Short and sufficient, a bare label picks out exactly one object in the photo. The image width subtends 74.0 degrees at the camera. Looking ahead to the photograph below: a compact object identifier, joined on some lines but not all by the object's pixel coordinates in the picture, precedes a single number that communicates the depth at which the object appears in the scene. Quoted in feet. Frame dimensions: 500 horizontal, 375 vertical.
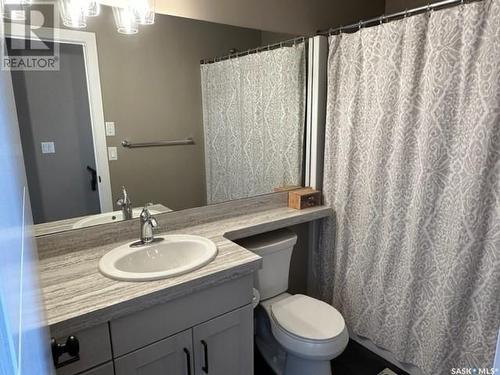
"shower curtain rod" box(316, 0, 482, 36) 4.72
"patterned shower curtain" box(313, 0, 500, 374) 4.55
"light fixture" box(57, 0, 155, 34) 4.34
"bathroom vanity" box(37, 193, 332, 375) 3.42
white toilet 5.06
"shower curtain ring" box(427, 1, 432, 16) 4.87
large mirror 4.39
